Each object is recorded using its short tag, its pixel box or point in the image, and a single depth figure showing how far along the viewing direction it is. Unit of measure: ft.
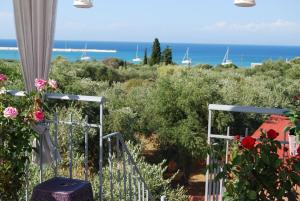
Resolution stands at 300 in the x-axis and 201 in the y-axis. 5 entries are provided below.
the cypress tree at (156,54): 87.24
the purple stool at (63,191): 7.80
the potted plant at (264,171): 6.75
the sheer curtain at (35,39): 10.08
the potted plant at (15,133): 8.36
